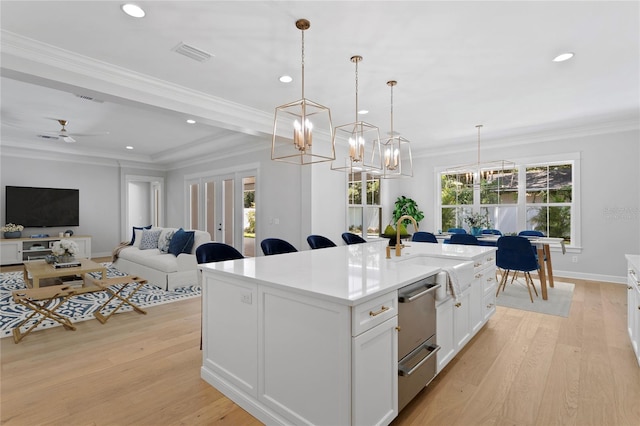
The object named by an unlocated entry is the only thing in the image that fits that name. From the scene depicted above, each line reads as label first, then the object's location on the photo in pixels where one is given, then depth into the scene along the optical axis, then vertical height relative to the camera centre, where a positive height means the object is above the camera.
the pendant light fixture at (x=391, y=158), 3.61 +0.58
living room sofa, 4.90 -0.82
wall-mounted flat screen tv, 7.15 +0.08
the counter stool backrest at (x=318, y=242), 4.13 -0.43
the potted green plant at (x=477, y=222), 5.49 -0.25
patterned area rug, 3.54 -1.22
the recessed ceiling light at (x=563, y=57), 3.08 +1.49
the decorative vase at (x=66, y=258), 4.77 -0.74
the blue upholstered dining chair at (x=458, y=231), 6.18 -0.43
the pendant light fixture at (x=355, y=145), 3.29 +1.18
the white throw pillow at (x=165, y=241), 5.77 -0.59
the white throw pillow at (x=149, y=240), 6.12 -0.59
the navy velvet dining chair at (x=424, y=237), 4.82 -0.43
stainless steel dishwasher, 1.83 -0.78
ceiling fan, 5.16 +1.46
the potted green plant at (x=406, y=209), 7.52 +0.00
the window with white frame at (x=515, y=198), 5.96 +0.22
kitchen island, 1.50 -0.69
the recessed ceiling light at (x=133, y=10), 2.32 +1.47
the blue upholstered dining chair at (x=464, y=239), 4.67 -0.44
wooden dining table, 4.48 -0.62
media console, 6.87 -0.87
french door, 6.84 +0.05
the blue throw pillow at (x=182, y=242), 5.16 -0.54
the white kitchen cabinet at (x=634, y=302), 2.47 -0.77
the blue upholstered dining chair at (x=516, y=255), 4.26 -0.62
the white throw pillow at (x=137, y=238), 6.51 -0.58
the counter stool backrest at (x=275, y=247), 3.52 -0.42
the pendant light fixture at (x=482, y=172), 6.45 +0.80
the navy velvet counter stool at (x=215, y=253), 2.67 -0.37
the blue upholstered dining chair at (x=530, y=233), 5.45 -0.42
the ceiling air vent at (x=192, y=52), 2.89 +1.47
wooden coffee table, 4.07 -0.83
